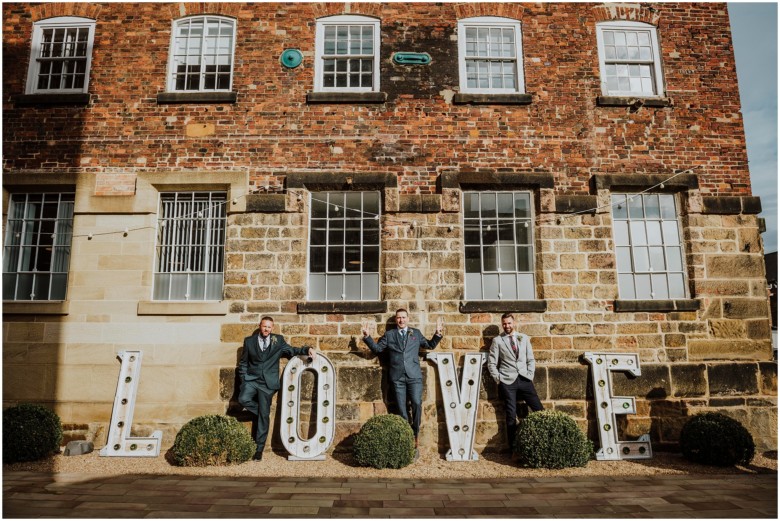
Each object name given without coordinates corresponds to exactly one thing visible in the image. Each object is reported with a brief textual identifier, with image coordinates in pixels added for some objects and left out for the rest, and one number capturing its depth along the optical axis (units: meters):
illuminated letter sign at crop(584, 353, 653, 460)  7.13
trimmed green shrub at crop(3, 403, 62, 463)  6.72
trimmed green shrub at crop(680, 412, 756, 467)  6.65
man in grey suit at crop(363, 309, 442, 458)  7.17
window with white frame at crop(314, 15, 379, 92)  8.64
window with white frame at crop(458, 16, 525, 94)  8.67
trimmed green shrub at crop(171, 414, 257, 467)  6.47
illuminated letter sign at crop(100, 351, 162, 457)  7.08
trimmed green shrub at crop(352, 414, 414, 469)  6.46
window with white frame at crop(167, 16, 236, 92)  8.66
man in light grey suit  7.21
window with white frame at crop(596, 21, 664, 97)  8.74
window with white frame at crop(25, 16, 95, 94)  8.73
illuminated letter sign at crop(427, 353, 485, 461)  7.15
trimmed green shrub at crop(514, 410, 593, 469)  6.45
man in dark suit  7.12
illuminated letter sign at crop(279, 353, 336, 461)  7.05
